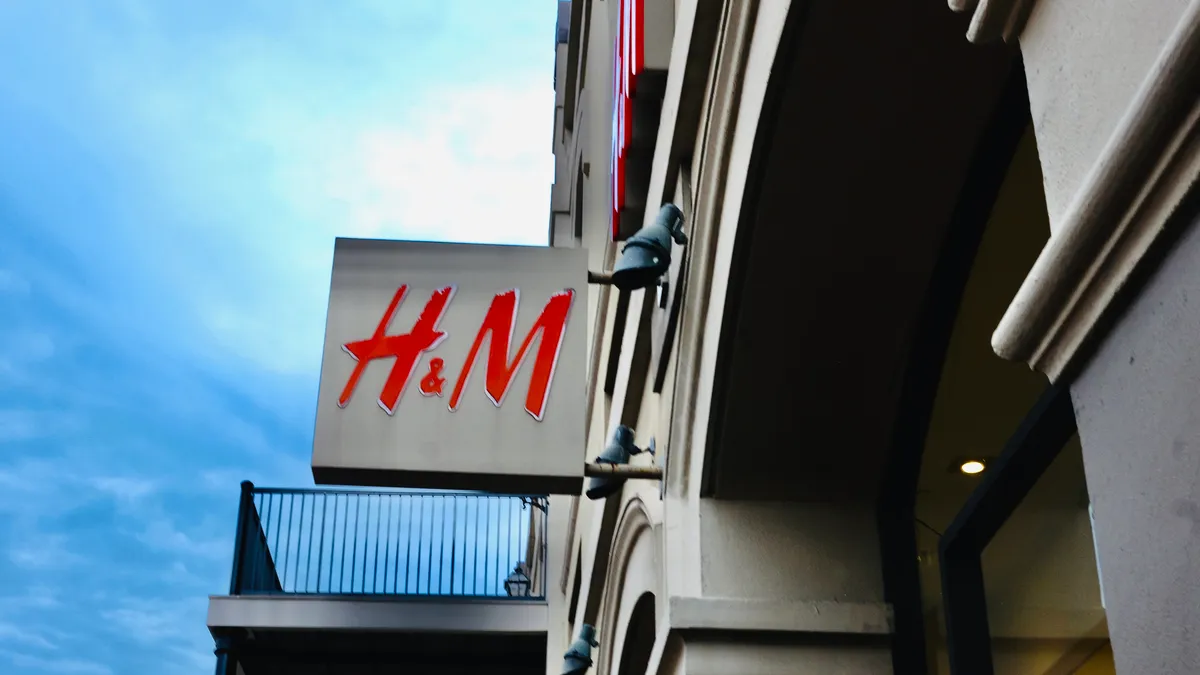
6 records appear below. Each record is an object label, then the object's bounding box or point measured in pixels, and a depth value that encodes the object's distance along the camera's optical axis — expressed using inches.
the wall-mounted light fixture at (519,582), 636.7
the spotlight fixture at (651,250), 184.2
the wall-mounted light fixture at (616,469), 201.9
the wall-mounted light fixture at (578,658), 290.2
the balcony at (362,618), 529.0
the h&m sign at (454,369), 196.7
